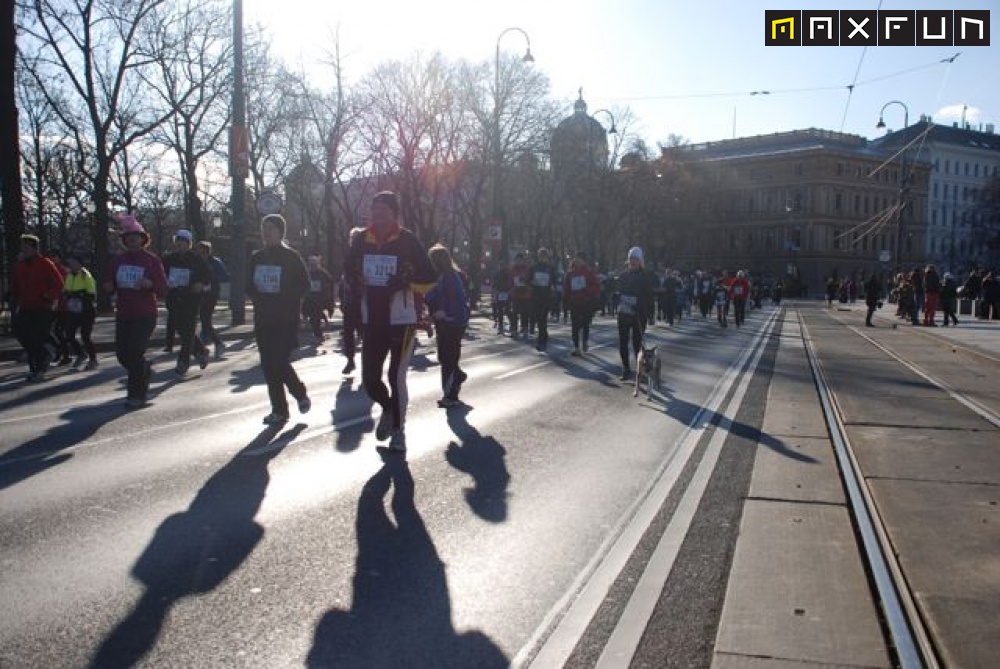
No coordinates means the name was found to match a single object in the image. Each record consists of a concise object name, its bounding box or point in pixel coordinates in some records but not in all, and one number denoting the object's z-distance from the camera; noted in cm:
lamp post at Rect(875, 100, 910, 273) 4277
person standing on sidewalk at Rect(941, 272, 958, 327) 3072
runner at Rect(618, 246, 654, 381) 1253
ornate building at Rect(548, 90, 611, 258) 5611
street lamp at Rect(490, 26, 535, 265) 3959
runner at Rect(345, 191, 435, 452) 714
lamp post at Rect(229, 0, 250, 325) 2252
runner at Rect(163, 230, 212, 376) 1219
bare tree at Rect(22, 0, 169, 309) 2967
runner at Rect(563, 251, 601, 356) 1545
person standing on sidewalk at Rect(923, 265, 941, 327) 3000
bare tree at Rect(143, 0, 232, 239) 3206
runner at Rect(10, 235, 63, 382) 1200
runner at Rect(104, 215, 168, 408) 941
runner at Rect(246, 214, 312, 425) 817
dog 1119
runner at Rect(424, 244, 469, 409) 1028
